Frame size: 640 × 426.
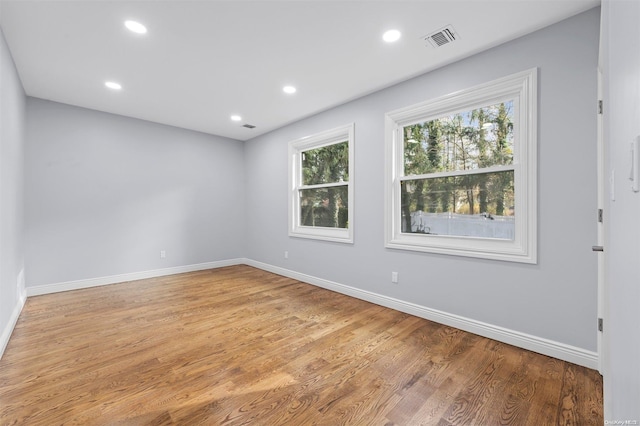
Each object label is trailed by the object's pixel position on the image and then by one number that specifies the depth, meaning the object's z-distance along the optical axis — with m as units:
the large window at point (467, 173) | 2.38
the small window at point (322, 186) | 3.98
